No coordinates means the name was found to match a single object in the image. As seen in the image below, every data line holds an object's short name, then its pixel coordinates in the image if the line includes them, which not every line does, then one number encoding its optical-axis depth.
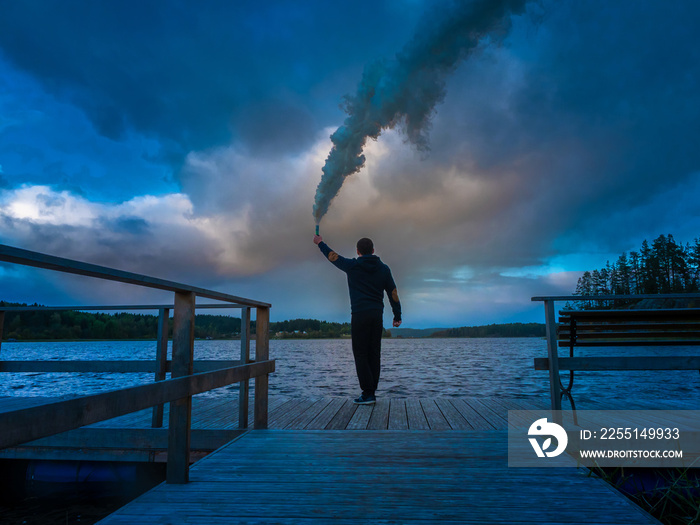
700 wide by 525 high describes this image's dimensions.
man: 5.27
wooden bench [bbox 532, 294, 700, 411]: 3.58
